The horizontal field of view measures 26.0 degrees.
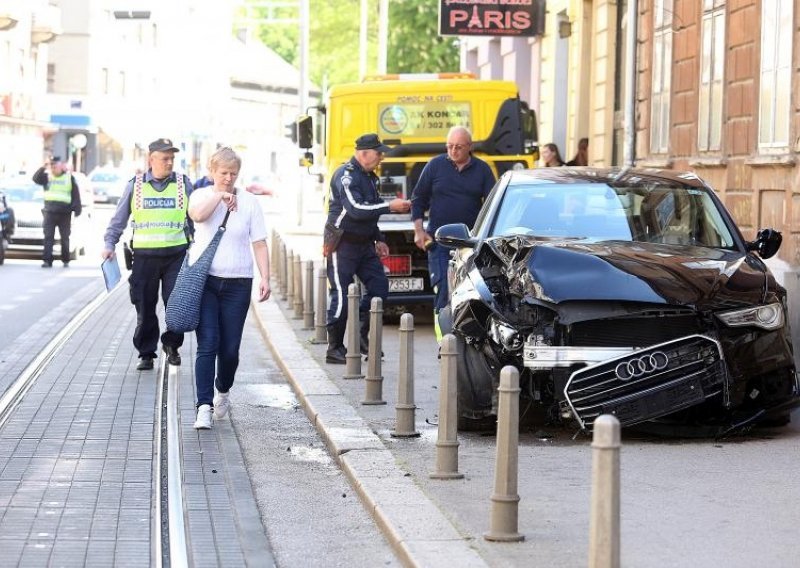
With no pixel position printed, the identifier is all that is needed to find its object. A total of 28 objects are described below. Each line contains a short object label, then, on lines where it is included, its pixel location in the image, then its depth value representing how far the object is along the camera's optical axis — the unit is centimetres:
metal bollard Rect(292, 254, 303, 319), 1822
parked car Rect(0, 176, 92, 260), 3080
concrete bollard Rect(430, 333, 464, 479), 812
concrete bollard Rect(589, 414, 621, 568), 534
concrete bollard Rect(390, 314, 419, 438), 955
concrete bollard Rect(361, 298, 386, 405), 1123
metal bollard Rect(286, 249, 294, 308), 1978
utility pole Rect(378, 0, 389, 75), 4491
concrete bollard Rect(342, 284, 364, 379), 1263
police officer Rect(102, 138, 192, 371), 1305
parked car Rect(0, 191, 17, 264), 2912
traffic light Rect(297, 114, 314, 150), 2042
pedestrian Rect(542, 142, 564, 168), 2348
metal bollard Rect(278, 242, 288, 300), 2166
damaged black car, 930
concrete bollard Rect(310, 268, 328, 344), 1528
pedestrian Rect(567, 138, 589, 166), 2530
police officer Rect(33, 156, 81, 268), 2830
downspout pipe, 1706
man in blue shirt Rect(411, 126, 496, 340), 1397
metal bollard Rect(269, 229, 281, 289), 2439
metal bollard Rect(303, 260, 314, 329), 1677
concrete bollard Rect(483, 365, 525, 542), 669
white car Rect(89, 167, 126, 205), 6631
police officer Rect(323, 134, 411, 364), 1345
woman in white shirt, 1039
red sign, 2641
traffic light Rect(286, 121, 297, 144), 2544
